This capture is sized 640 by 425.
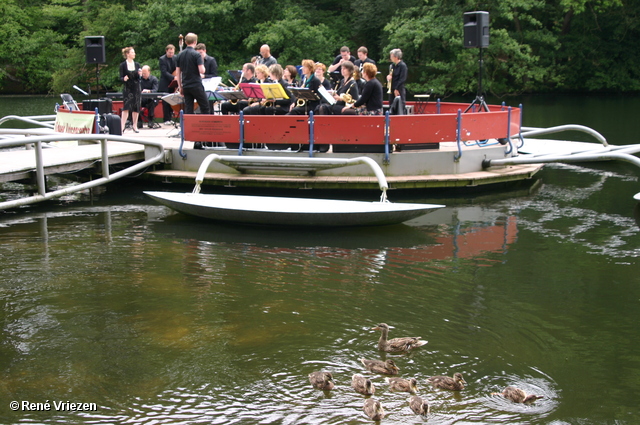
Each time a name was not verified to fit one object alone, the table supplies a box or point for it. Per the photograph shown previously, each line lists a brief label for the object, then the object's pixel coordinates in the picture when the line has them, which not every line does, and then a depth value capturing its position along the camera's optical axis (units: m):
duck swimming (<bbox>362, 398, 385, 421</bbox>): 5.07
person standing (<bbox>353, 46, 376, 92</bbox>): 13.27
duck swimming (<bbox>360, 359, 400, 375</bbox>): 5.73
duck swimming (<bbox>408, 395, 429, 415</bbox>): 5.10
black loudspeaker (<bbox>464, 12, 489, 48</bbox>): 14.61
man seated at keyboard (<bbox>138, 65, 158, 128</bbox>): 17.53
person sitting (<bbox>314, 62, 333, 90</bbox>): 13.59
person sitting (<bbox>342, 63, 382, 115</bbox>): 12.45
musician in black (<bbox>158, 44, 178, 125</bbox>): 17.28
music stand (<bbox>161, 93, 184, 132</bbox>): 15.65
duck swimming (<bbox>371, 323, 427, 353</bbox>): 6.14
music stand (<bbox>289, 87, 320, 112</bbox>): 12.67
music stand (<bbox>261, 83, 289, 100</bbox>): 13.09
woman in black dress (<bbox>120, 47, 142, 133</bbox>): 15.16
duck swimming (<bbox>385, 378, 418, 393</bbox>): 5.47
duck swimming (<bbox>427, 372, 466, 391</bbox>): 5.46
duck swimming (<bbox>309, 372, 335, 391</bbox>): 5.51
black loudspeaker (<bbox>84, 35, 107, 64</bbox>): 16.36
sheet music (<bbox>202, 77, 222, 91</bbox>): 15.48
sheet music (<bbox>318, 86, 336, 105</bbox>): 12.73
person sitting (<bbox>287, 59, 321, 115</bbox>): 13.41
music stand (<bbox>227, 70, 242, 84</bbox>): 17.72
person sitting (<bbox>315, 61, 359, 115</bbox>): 13.09
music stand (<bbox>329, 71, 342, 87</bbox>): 15.68
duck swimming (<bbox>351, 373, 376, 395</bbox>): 5.41
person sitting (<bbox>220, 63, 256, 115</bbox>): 14.85
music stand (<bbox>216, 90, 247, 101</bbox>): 14.05
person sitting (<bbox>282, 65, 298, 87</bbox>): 14.89
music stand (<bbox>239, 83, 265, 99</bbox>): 13.62
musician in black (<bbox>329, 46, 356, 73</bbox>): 15.55
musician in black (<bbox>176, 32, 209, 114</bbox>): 13.37
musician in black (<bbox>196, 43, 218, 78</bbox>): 16.42
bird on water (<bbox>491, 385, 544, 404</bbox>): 5.27
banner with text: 14.18
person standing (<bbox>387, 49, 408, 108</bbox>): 14.36
